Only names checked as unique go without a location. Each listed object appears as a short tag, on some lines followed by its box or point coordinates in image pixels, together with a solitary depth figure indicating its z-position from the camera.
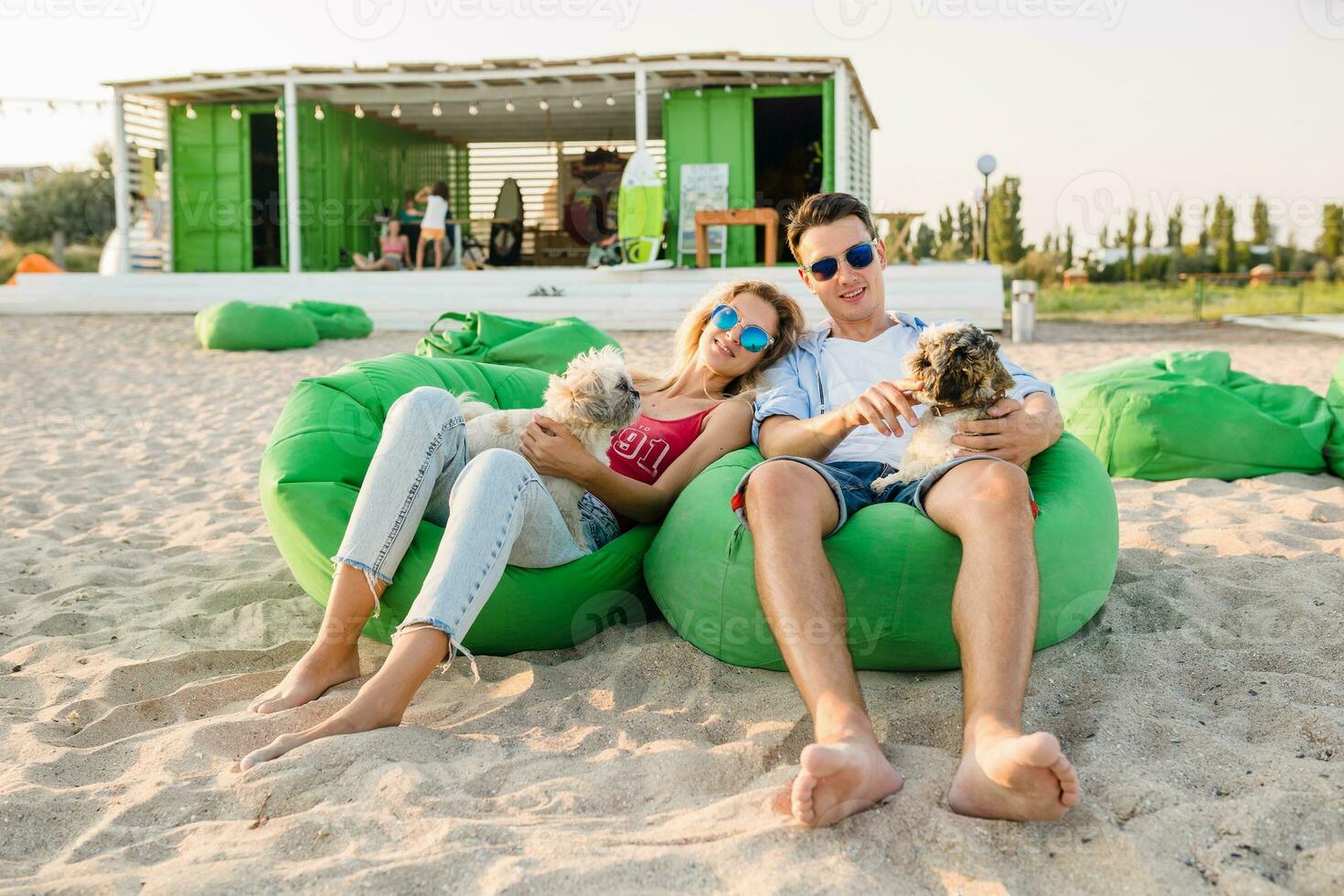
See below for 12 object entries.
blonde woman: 2.56
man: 2.04
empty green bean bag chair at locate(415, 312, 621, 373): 5.38
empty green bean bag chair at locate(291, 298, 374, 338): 11.70
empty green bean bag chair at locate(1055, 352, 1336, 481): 5.01
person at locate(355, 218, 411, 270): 15.73
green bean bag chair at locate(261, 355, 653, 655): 3.03
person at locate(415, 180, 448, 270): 14.91
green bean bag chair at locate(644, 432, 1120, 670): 2.74
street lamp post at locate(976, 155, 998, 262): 14.89
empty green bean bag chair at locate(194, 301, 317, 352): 10.86
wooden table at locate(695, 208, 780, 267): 13.73
